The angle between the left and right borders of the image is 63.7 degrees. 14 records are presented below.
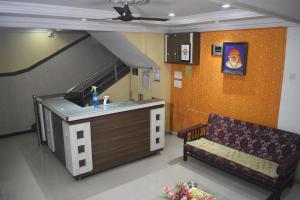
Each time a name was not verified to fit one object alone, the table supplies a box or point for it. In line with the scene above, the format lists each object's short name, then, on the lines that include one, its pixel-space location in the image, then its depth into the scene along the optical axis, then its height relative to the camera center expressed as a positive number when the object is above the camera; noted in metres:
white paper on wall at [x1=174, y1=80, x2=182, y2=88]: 5.69 -0.60
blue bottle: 4.22 -0.72
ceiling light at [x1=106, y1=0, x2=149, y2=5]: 2.70 +0.64
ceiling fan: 2.59 +0.49
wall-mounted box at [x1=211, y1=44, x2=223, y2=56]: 4.70 +0.17
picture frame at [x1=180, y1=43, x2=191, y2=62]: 5.11 +0.13
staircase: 6.16 -0.53
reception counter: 3.89 -1.29
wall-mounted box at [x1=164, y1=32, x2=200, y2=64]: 5.05 +0.25
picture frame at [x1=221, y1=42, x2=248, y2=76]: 4.34 +0.00
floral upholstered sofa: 3.49 -1.56
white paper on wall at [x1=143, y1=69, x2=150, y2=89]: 5.95 -0.48
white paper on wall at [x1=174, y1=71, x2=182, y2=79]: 5.65 -0.37
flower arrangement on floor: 2.57 -1.45
